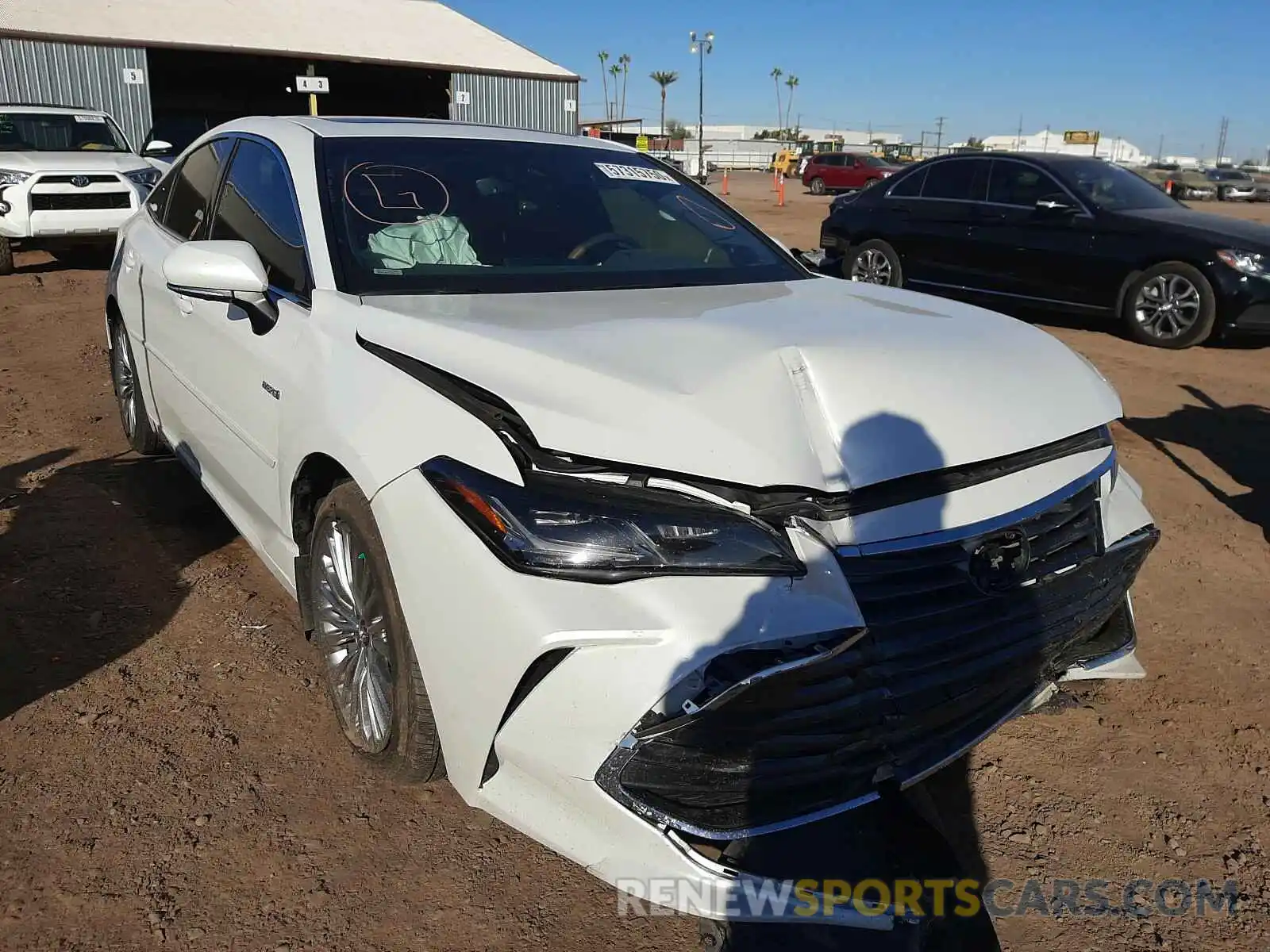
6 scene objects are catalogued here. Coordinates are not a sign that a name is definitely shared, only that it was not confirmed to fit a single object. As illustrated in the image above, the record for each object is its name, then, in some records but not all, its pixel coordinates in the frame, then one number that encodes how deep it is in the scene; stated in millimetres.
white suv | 10375
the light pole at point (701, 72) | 40916
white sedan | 1791
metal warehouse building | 22375
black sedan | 8062
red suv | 34812
